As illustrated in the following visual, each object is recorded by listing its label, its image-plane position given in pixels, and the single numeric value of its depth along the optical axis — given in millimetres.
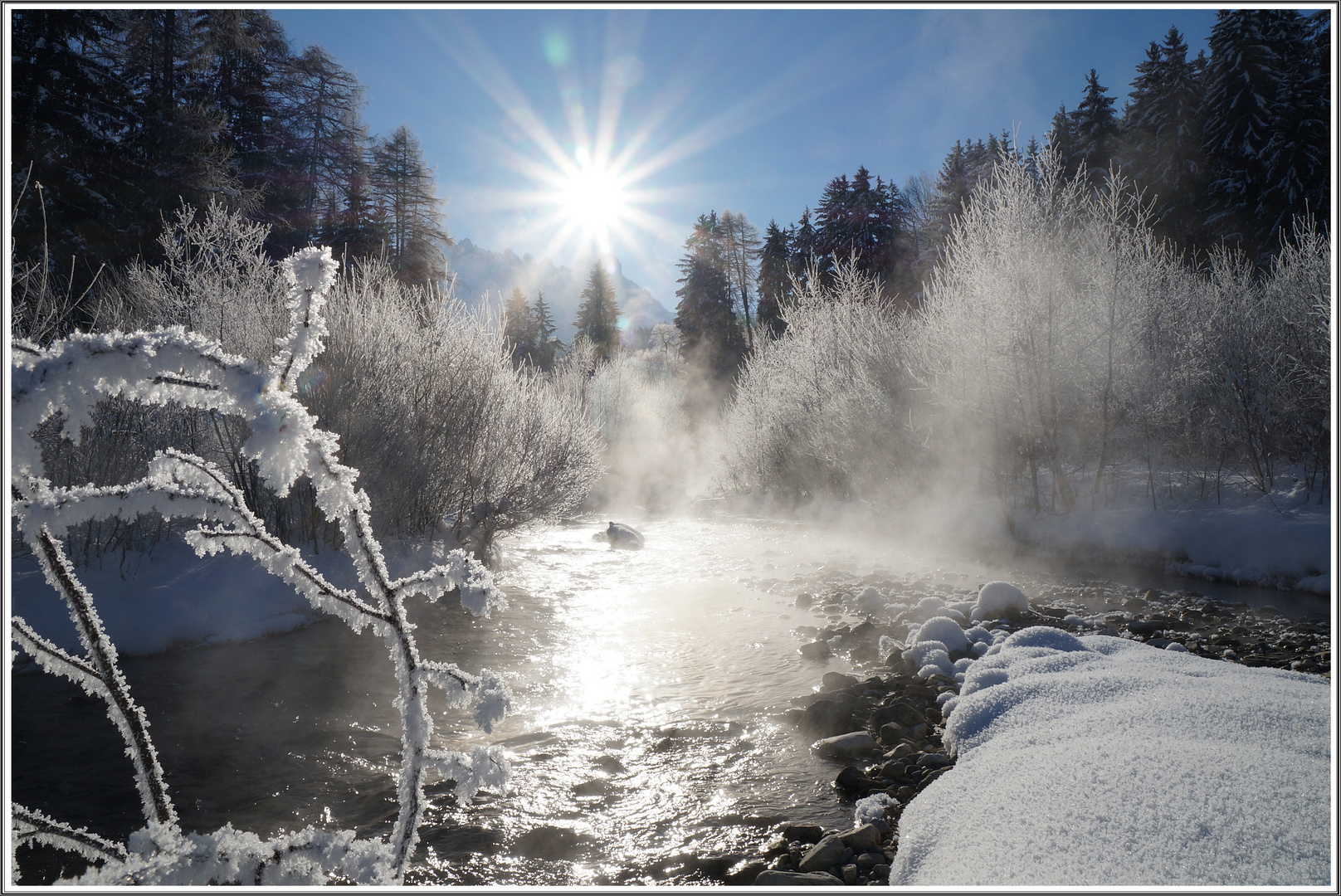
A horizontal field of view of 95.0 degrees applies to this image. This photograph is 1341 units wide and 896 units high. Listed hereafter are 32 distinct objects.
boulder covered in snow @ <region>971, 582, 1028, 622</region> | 6930
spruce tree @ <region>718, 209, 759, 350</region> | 38375
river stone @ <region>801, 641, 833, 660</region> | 6297
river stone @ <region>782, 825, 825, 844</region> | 3281
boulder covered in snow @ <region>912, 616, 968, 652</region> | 5910
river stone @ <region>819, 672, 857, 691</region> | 5309
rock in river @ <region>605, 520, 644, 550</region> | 13523
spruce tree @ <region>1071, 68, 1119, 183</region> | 24906
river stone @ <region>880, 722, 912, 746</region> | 4289
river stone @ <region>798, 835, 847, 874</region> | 3006
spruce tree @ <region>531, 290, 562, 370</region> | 41406
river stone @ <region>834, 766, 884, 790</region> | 3773
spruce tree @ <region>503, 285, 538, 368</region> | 39906
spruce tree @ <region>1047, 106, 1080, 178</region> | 25766
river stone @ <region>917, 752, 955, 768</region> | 3910
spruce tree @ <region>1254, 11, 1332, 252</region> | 18797
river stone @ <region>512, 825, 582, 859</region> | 3236
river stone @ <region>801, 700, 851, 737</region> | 4602
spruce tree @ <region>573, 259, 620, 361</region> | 41594
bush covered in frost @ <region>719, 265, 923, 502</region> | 13953
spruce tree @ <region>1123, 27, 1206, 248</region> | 21953
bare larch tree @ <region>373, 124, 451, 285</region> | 21516
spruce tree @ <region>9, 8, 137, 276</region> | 11984
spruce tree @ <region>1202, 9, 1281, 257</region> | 19109
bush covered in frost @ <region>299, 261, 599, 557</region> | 8445
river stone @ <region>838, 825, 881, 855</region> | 3135
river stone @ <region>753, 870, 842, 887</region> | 2834
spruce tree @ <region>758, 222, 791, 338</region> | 33750
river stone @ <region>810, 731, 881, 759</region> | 4230
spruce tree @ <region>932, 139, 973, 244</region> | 27594
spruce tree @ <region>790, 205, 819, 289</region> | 32375
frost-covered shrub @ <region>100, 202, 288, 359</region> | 8562
